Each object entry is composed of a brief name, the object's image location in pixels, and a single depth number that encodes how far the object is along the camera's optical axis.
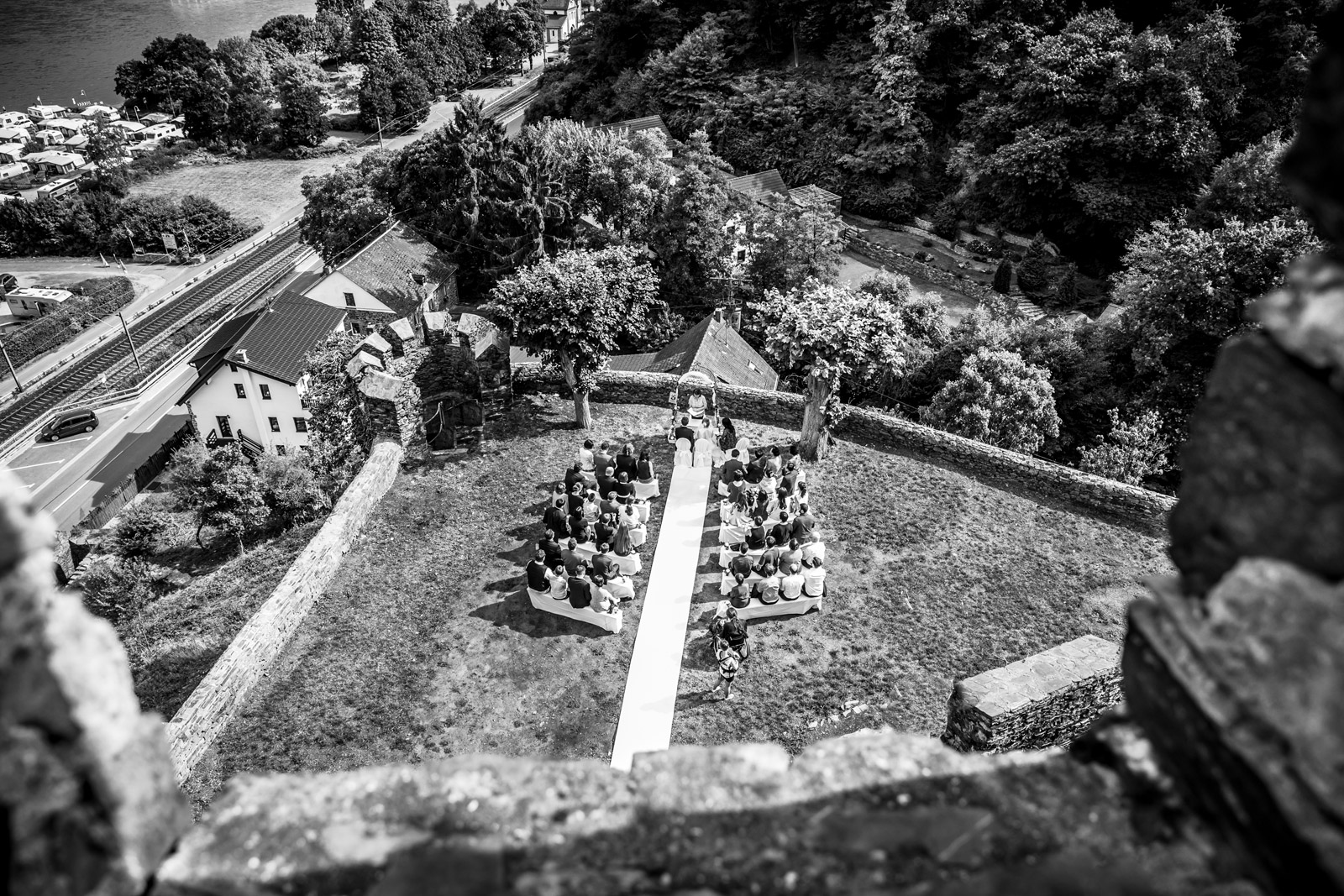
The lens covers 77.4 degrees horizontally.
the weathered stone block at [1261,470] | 3.53
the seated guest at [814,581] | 16.16
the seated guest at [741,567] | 15.98
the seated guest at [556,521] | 16.86
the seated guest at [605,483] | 18.20
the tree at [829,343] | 19.20
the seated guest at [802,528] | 16.72
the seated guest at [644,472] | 18.81
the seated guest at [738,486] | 17.96
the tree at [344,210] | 48.22
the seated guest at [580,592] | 15.63
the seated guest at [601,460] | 18.89
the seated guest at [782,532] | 16.61
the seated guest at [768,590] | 16.00
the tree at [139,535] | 25.64
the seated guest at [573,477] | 17.84
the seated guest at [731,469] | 18.61
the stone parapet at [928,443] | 18.31
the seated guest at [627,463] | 18.77
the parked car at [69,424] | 49.81
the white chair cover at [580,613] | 15.77
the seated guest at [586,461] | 19.69
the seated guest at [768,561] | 16.17
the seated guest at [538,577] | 15.85
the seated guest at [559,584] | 15.97
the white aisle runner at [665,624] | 14.02
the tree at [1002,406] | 25.64
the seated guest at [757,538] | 16.77
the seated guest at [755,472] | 18.38
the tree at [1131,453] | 24.16
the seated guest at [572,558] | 16.19
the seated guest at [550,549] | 16.30
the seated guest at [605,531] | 16.95
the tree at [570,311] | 19.98
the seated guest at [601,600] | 15.84
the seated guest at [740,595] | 15.64
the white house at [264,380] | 38.50
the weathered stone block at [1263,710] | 3.45
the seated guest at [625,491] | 18.12
